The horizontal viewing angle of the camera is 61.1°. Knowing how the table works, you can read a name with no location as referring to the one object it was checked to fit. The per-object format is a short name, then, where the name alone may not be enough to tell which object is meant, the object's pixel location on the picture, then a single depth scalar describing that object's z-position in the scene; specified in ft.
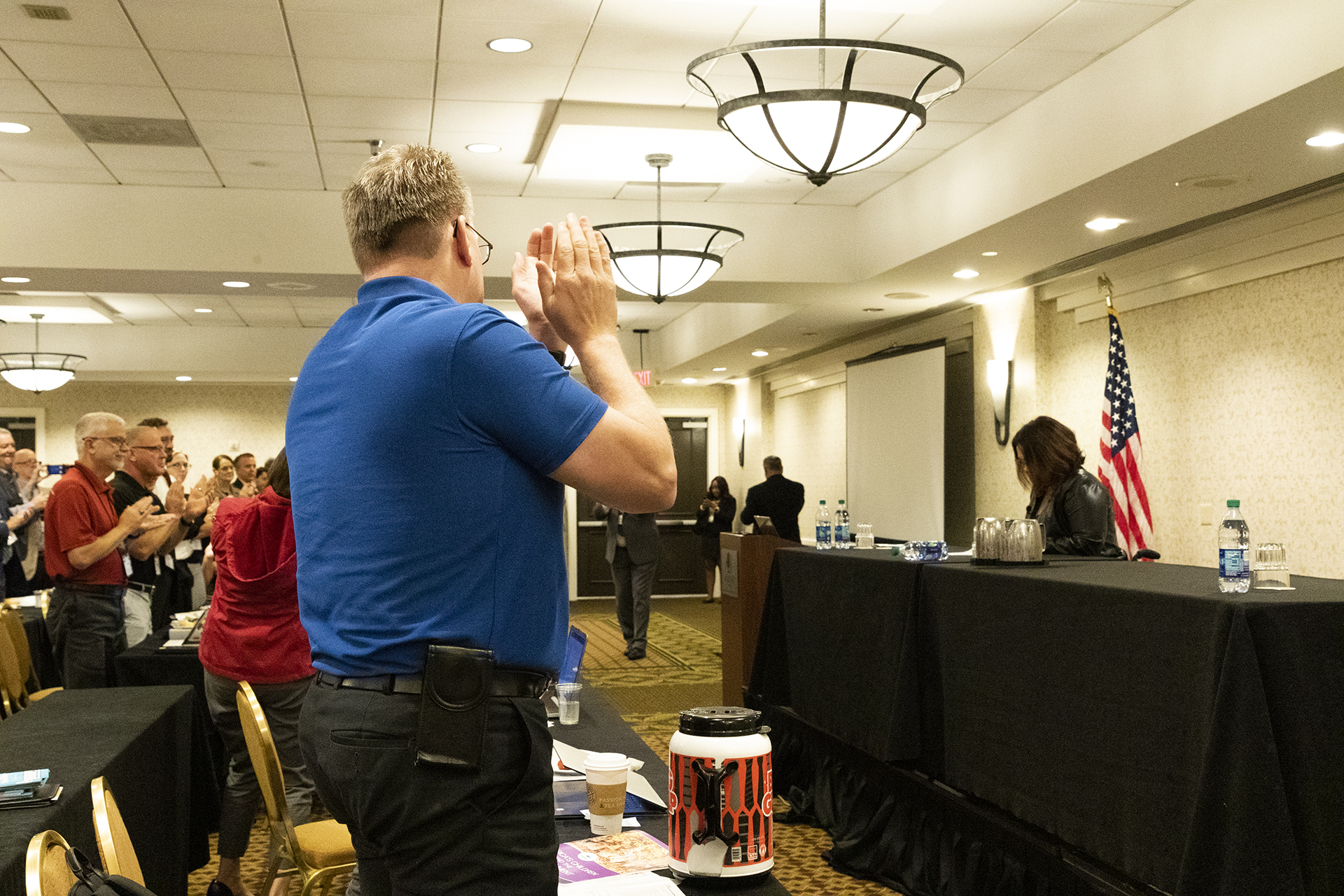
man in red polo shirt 14.65
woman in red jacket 10.96
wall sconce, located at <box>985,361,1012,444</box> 25.44
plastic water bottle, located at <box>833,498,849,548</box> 18.81
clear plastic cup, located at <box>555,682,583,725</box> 9.88
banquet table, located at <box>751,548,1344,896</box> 7.29
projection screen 28.40
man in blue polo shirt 3.52
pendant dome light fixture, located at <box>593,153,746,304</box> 20.49
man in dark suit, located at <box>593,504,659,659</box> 27.94
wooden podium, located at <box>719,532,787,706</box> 18.78
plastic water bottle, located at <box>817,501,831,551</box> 17.13
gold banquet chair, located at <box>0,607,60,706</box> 14.64
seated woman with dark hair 14.43
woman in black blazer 42.75
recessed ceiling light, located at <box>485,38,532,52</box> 15.62
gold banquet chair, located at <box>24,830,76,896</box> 3.96
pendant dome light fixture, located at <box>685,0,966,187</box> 12.07
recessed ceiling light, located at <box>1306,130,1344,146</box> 14.40
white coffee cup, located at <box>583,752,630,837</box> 6.22
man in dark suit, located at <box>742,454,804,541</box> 35.04
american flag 20.53
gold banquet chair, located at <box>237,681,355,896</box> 8.94
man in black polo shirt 16.61
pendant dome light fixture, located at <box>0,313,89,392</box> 35.86
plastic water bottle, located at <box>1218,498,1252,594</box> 8.10
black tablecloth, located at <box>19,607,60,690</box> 17.99
